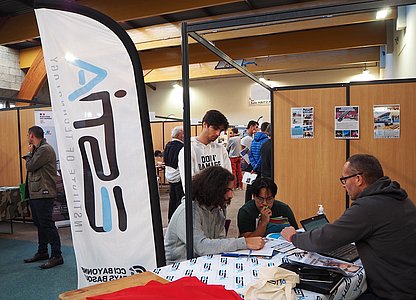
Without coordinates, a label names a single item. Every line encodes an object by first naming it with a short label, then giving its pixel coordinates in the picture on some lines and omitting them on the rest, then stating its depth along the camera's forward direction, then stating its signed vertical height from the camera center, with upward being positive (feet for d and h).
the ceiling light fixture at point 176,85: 43.80 +5.42
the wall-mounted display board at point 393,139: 11.86 -0.18
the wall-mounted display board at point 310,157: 12.42 -0.94
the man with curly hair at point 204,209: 6.73 -1.39
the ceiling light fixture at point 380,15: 15.07 +4.55
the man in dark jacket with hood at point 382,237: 5.33 -1.54
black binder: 4.66 -1.92
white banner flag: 6.13 -0.02
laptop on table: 6.10 -2.03
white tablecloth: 4.84 -1.97
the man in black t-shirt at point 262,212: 8.24 -1.82
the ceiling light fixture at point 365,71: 33.99 +5.03
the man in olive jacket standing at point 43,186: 12.18 -1.62
